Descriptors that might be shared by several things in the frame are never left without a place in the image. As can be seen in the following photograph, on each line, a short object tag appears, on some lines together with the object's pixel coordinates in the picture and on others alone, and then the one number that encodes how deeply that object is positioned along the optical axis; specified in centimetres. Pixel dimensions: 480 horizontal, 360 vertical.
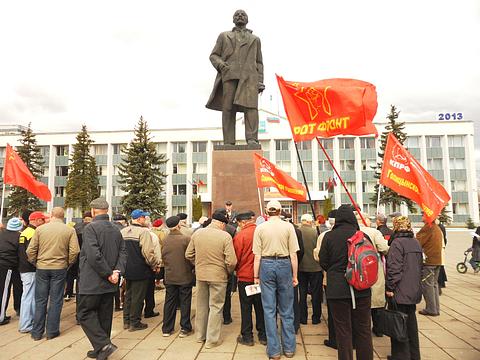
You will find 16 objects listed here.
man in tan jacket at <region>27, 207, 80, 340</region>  563
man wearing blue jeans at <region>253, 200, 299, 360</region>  477
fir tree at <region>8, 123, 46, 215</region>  3766
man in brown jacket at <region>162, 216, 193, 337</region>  573
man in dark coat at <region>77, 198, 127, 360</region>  468
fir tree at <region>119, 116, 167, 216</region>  3447
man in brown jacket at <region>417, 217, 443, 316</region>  680
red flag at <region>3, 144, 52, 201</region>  920
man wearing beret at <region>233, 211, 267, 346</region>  526
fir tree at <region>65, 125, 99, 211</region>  4191
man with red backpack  419
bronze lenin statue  984
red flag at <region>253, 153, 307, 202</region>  789
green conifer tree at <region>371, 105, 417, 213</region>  3603
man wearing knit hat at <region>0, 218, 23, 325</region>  648
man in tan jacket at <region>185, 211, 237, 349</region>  522
